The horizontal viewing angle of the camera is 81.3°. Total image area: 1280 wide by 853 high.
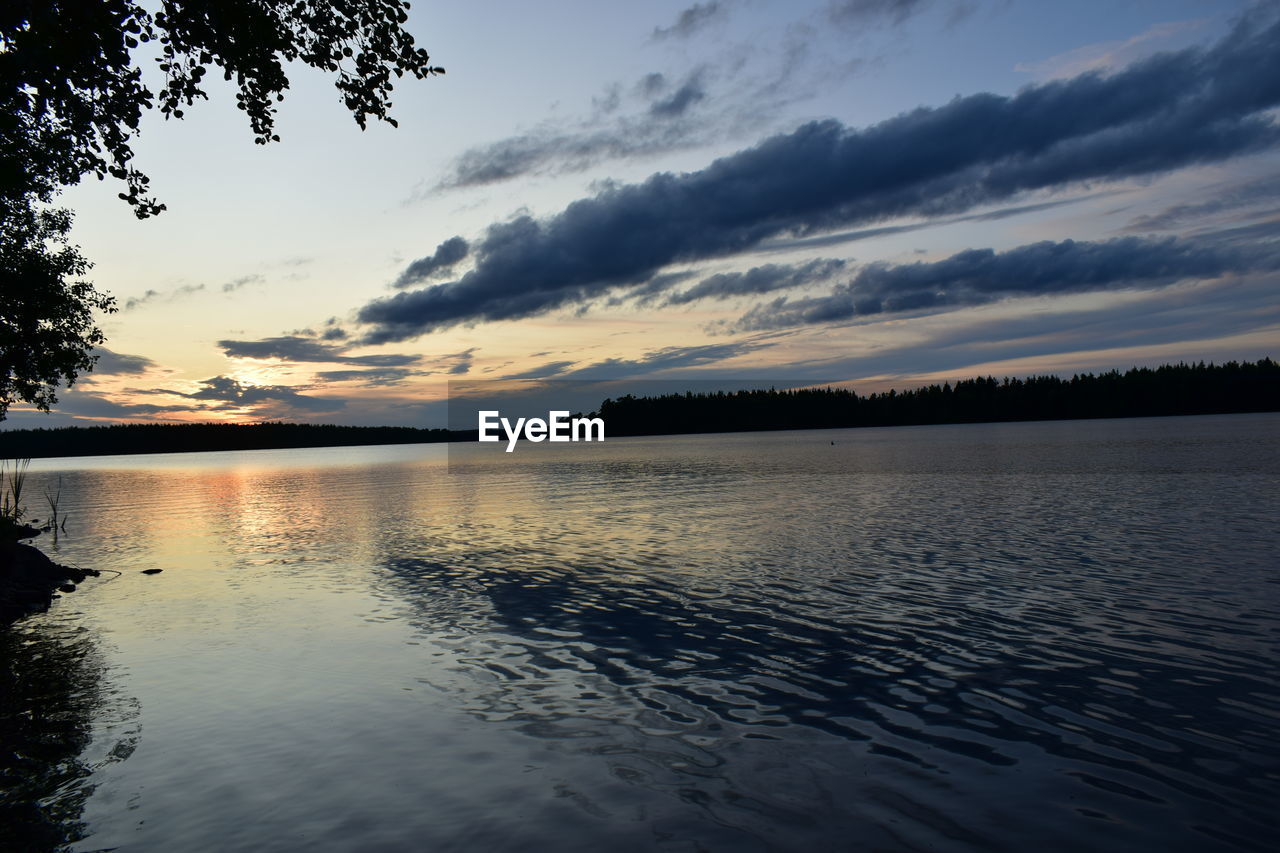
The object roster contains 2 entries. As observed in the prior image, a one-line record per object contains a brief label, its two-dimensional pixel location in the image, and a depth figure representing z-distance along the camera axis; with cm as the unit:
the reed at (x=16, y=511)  3773
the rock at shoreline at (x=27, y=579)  2703
